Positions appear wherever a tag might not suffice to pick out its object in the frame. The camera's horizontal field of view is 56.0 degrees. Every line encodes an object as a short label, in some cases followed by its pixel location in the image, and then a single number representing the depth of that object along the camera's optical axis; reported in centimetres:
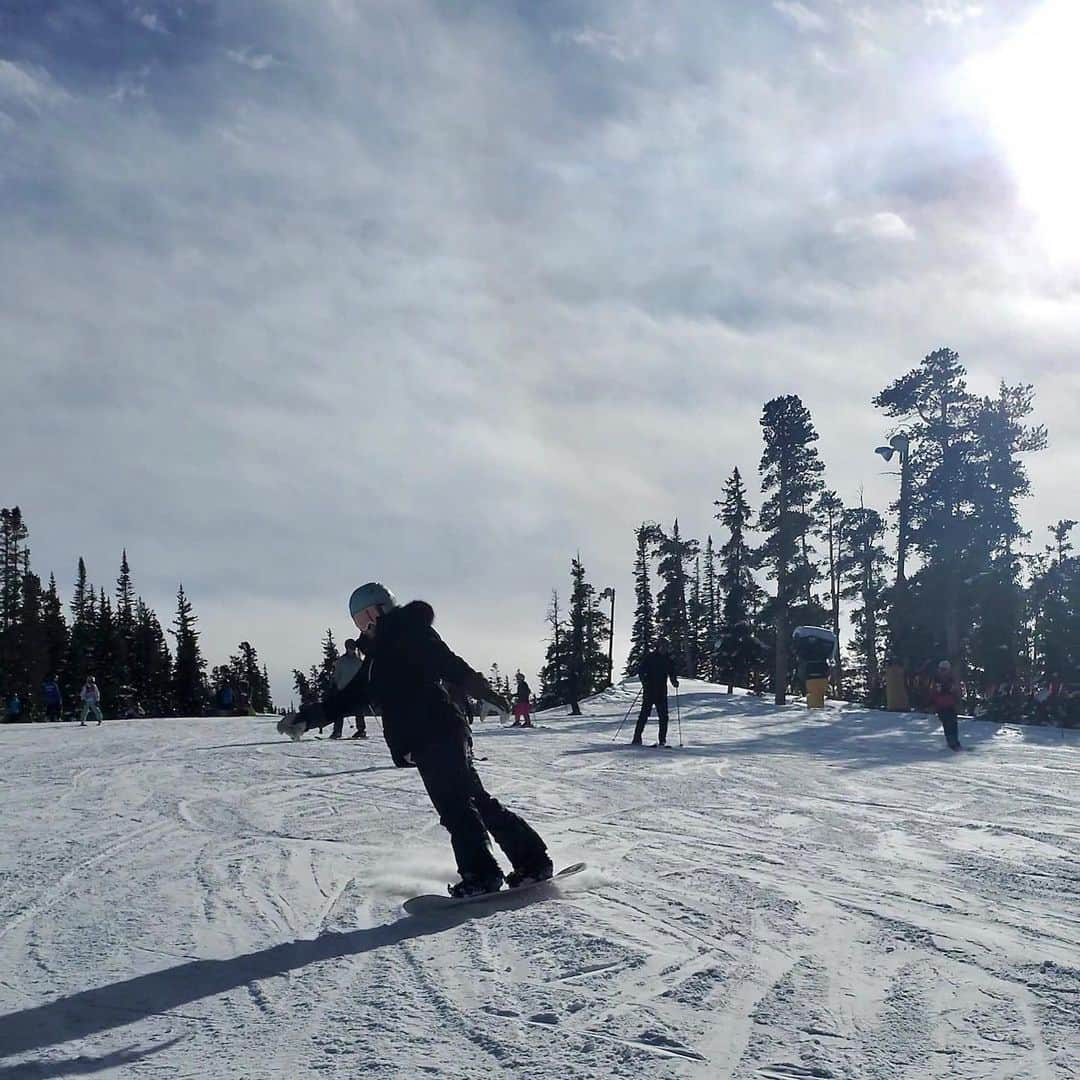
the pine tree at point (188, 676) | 8150
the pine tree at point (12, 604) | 6894
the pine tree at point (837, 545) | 6438
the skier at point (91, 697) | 2811
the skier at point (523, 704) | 2736
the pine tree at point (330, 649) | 12401
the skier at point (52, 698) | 3406
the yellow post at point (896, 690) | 3002
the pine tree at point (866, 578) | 5879
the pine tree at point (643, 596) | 8075
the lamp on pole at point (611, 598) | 7161
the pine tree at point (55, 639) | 7481
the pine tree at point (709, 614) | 8732
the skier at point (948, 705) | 1762
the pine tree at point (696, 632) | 8746
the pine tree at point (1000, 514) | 3922
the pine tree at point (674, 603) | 8250
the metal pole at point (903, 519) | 3859
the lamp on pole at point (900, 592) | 3006
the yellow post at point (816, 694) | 3238
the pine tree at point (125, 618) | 7894
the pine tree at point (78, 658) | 7425
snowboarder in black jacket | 557
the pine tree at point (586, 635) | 7075
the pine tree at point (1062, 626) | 3622
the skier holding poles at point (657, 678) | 1797
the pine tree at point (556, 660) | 7756
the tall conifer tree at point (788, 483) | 4184
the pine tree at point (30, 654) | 7056
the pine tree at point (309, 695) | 3568
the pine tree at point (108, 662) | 7431
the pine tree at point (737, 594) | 5772
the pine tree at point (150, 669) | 8406
